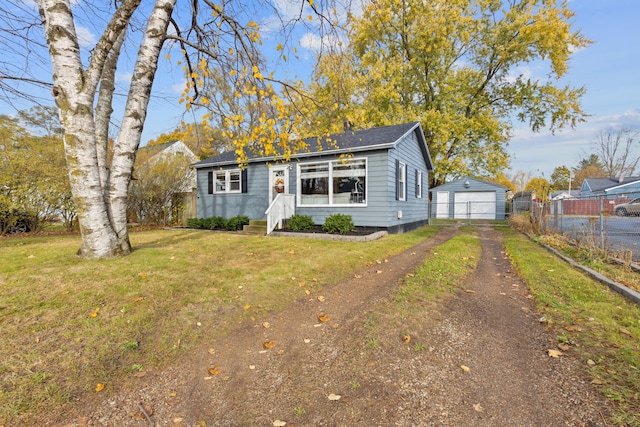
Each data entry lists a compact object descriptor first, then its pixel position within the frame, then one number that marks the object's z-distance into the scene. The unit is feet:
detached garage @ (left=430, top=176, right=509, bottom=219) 73.82
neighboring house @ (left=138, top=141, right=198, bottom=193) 46.78
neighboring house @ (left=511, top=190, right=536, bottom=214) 47.03
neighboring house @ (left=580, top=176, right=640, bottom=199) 104.94
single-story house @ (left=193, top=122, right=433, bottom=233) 34.86
